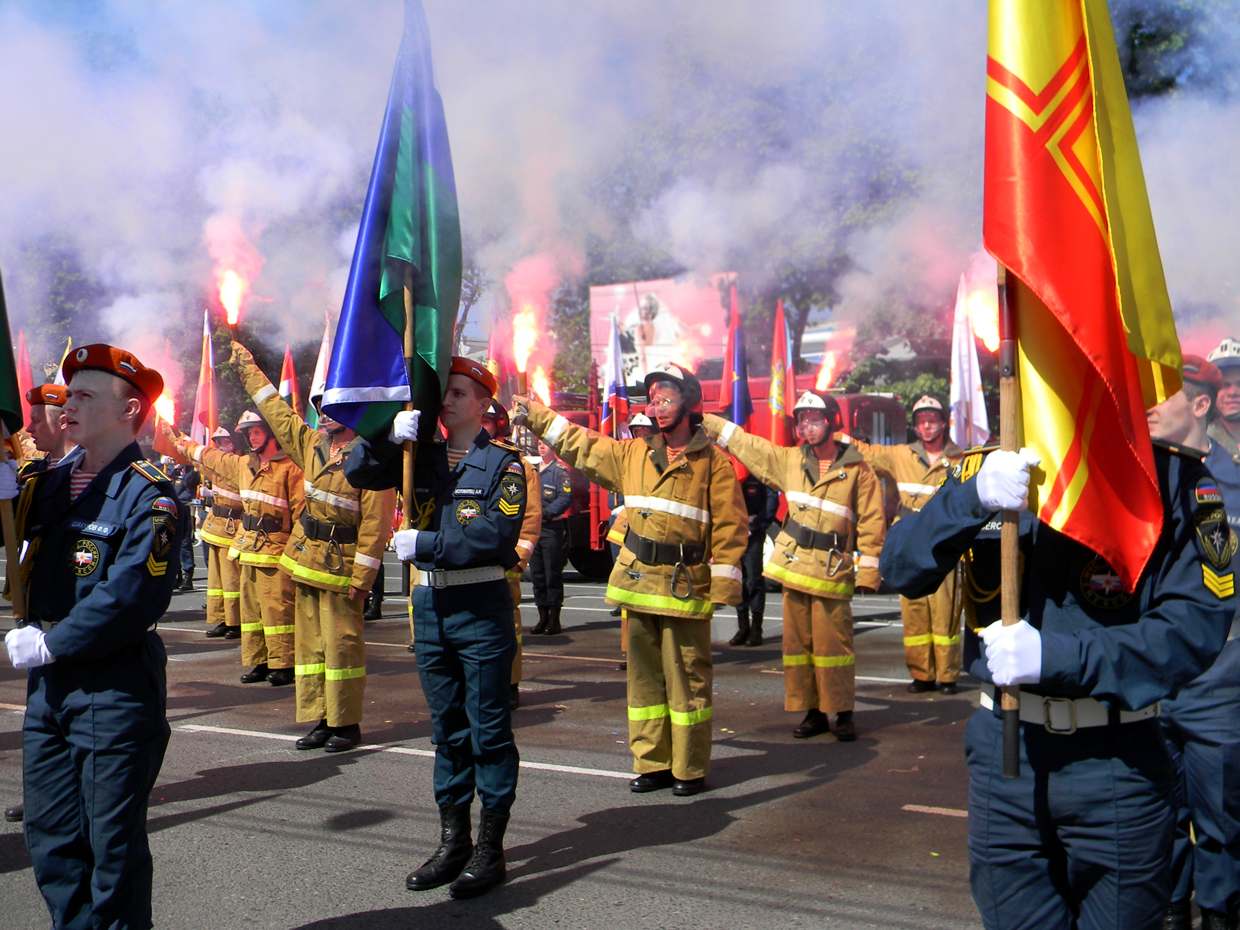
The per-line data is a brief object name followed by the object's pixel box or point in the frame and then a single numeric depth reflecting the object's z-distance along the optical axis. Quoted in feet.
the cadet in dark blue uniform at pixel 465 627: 14.33
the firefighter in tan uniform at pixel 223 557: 36.04
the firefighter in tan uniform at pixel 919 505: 27.07
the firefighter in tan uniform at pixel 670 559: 18.83
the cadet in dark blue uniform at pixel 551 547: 38.93
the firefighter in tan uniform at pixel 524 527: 26.37
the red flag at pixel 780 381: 34.86
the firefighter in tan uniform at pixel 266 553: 28.30
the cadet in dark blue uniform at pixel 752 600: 35.60
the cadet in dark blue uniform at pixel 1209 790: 12.05
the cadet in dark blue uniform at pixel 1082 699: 7.62
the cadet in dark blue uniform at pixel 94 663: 10.36
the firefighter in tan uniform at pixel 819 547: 22.84
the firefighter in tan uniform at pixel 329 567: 21.89
